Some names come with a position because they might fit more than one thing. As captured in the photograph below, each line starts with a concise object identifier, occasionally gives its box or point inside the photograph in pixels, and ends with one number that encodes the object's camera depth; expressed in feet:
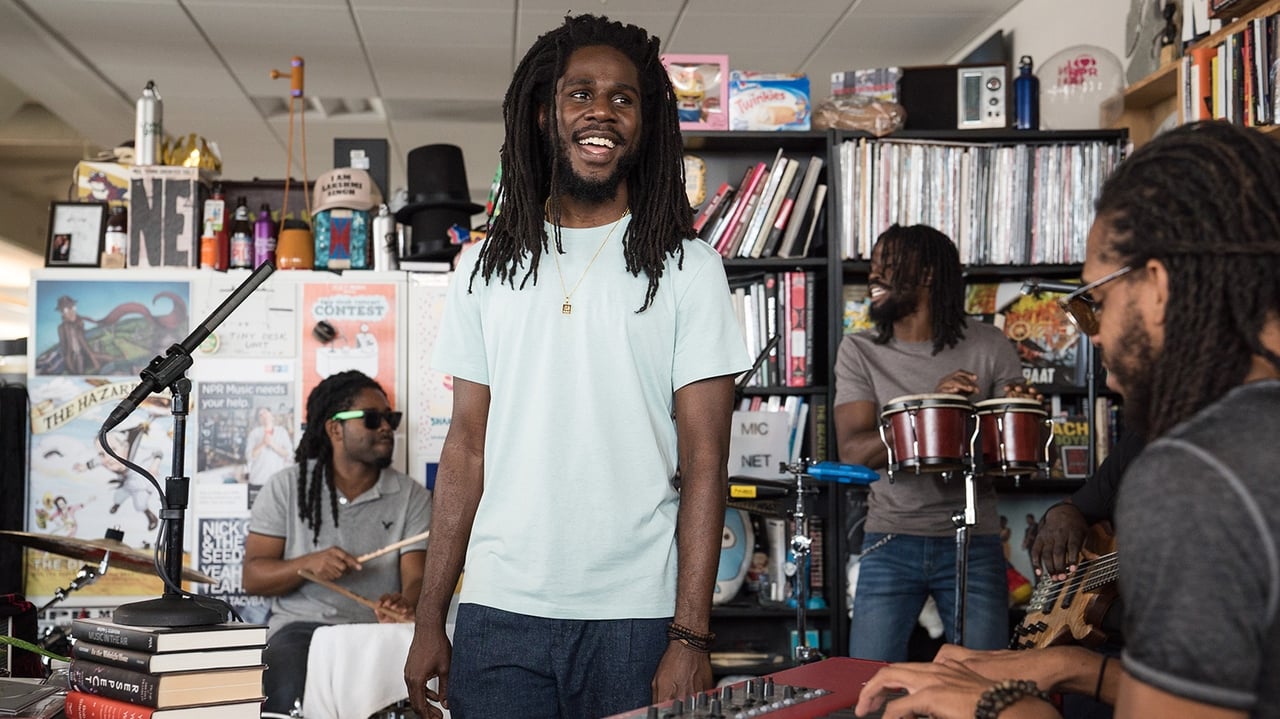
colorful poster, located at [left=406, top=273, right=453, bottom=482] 13.33
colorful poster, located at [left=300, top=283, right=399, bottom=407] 13.30
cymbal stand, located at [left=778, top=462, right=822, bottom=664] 10.43
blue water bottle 13.30
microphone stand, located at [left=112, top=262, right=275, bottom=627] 4.93
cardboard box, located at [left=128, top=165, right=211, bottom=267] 13.28
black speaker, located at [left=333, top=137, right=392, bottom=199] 14.20
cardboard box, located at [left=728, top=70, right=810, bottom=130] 12.93
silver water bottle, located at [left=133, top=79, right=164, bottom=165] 13.48
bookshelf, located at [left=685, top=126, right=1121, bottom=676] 12.57
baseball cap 13.43
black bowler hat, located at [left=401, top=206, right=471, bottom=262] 13.39
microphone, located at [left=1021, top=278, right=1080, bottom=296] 10.27
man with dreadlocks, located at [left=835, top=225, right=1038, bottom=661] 10.11
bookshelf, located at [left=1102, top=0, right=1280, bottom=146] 12.30
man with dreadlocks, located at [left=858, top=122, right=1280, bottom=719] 2.85
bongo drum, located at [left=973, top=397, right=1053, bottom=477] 9.73
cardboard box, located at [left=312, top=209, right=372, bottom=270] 13.47
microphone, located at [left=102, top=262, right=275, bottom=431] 5.43
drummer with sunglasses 11.55
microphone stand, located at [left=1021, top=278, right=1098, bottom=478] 10.37
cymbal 9.59
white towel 9.70
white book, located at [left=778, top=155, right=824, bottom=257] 12.92
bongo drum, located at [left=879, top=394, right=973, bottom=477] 9.59
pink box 12.84
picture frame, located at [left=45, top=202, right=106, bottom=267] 13.19
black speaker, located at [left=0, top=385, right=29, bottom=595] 12.65
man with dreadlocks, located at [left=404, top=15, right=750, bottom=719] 5.48
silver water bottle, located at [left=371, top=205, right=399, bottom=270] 13.55
